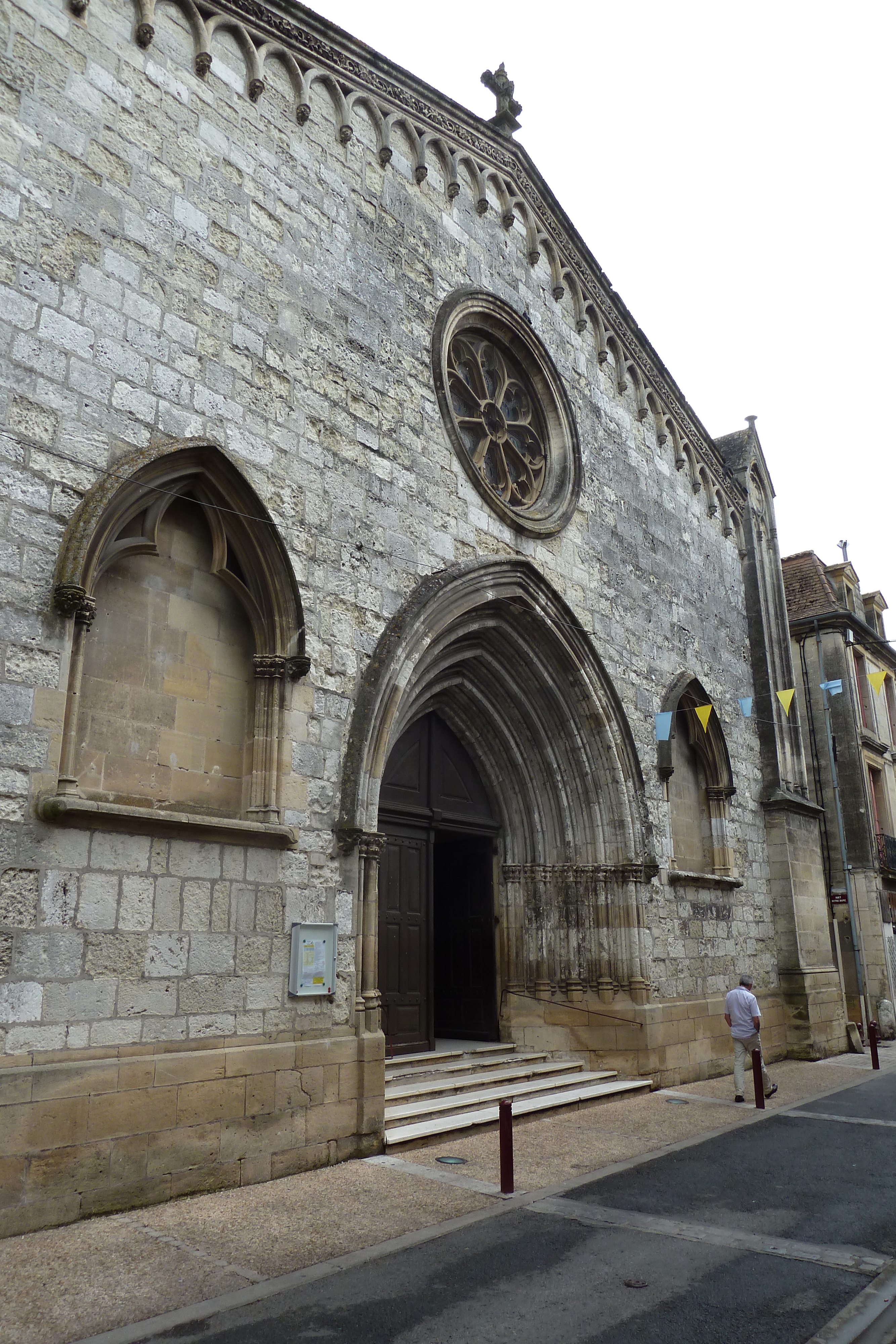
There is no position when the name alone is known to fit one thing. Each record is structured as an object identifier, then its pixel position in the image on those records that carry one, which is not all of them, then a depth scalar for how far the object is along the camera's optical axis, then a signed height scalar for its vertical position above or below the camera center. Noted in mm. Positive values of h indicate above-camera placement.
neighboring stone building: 17297 +3890
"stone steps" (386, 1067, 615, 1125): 7133 -1130
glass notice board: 6277 -20
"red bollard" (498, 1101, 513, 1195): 5391 -1041
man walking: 9164 -633
